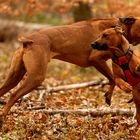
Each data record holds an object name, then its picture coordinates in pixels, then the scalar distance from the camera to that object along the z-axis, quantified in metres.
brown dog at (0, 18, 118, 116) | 15.41
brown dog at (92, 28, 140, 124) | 14.22
